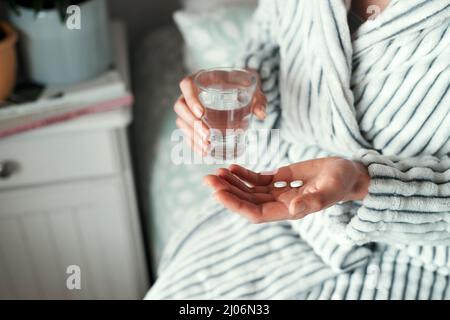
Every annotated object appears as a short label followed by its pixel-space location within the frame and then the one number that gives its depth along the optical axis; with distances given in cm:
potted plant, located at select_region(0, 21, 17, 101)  92
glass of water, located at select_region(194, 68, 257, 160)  66
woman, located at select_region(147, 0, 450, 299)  64
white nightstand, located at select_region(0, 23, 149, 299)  97
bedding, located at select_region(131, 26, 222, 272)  102
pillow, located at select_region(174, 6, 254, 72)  112
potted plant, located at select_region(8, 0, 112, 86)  93
